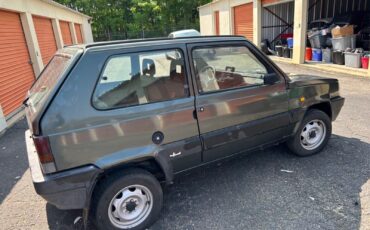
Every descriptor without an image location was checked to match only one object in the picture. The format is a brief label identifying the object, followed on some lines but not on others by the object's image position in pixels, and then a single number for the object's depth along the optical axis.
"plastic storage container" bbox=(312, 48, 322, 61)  11.10
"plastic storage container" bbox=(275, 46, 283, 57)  13.59
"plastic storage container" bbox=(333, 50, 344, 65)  9.77
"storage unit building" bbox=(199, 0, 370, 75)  10.77
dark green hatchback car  2.22
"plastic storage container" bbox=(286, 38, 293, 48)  12.97
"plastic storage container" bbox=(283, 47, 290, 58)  13.01
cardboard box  10.01
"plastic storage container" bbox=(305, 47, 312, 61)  11.65
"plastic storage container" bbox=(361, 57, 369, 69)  8.55
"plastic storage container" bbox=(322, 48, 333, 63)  10.55
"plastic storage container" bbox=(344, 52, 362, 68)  8.95
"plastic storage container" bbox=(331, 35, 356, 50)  10.06
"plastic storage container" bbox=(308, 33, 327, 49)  11.30
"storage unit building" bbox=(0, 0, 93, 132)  6.82
